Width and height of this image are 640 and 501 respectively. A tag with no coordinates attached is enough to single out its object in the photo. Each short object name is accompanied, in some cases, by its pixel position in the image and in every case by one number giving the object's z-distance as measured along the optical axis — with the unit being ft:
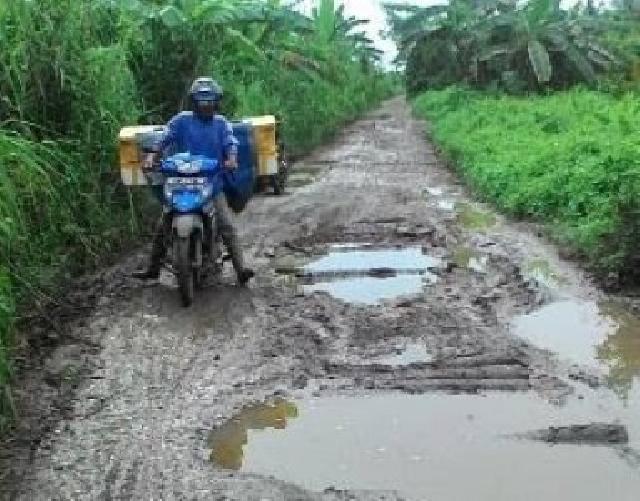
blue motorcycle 22.90
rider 24.63
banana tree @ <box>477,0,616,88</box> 78.79
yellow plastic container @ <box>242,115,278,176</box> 27.35
